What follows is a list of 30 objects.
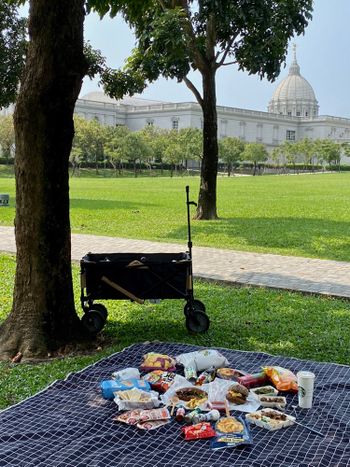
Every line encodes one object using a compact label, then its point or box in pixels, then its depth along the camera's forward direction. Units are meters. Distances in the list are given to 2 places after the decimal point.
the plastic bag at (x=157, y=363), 4.49
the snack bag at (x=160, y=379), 4.16
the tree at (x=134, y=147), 64.31
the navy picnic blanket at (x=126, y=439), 3.25
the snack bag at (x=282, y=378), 4.12
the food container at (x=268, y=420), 3.61
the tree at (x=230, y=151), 73.00
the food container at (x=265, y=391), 4.04
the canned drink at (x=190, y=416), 3.68
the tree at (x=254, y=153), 76.62
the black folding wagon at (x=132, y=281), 5.31
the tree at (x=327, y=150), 85.75
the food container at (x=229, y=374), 4.30
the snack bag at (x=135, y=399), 3.85
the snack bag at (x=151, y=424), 3.61
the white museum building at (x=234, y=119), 93.75
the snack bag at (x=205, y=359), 4.50
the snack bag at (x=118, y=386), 4.02
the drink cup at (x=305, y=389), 3.87
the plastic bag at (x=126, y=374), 4.25
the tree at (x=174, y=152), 67.50
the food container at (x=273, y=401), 3.88
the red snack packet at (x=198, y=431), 3.48
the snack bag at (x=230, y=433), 3.39
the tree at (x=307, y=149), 85.75
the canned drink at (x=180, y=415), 3.71
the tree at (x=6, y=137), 59.59
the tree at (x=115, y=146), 64.19
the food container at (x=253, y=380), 4.20
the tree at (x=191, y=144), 67.75
